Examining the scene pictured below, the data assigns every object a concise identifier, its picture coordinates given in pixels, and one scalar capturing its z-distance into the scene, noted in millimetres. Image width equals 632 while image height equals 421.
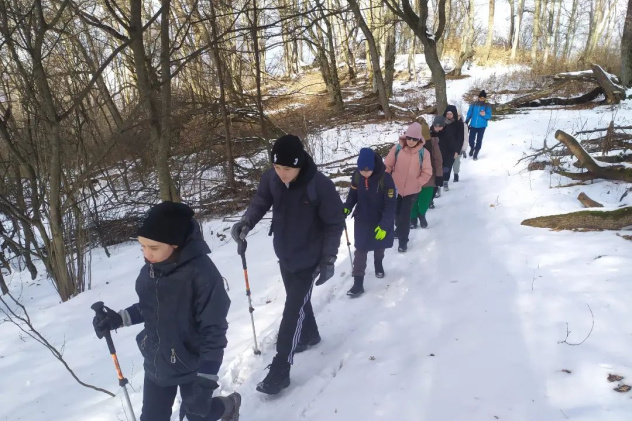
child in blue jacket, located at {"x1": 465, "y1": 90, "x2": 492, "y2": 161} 10172
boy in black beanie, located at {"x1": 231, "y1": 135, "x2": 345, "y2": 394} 3057
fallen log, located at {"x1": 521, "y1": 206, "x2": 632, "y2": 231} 5023
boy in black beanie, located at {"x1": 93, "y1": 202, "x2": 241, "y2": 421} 2225
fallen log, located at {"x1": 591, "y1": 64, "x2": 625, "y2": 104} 13906
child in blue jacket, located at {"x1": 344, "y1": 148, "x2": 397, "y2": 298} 4609
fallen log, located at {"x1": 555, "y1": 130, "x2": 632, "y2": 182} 6470
